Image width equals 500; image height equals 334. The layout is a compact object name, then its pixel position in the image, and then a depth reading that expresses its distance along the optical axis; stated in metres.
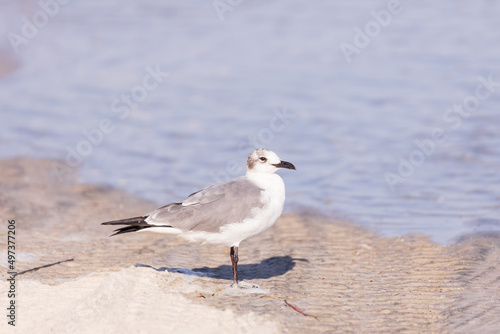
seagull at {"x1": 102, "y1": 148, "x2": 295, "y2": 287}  13.91
